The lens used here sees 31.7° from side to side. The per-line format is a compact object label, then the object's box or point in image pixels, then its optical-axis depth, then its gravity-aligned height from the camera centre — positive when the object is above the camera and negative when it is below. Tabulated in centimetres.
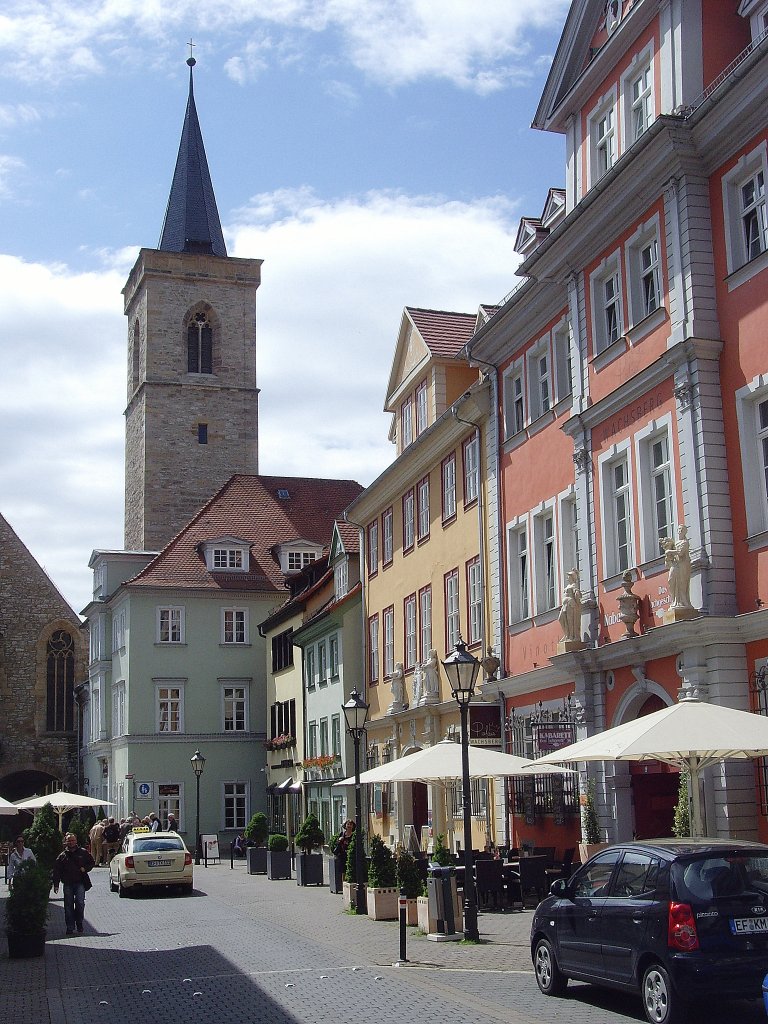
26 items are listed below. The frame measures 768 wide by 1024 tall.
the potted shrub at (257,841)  3750 -134
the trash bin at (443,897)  1844 -142
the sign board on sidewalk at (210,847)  4372 -154
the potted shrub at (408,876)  1977 -120
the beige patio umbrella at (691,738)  1427 +49
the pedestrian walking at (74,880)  2194 -124
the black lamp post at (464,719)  1752 +94
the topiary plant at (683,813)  1756 -37
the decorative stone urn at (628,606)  2042 +267
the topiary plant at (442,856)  2088 -98
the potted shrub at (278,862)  3494 -166
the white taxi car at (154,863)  2919 -134
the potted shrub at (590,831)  2173 -70
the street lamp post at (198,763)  4312 +112
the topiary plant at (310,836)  3491 -104
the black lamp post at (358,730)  2339 +117
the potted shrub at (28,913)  1803 -144
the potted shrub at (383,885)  2150 -143
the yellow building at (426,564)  2930 +552
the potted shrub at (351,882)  2328 -151
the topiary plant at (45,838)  3238 -85
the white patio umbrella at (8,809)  2291 -8
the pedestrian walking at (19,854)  2234 -82
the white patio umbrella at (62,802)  3859 +3
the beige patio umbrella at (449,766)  2153 +40
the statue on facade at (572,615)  2262 +284
